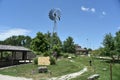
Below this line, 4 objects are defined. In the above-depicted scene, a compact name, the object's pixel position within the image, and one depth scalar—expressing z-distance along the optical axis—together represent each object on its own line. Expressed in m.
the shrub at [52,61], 12.88
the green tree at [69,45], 28.16
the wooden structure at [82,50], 41.66
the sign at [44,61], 8.98
